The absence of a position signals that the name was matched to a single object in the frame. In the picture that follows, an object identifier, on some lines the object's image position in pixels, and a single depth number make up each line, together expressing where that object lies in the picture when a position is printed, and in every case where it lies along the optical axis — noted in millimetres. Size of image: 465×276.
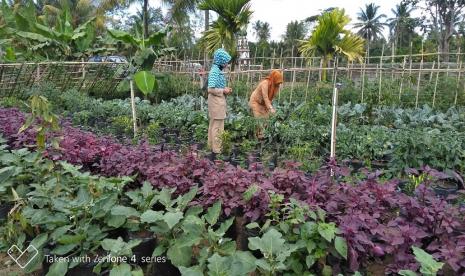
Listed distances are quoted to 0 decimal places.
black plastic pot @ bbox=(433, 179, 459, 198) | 4363
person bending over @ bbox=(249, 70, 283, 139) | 7160
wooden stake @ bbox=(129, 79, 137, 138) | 7066
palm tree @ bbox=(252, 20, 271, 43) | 55656
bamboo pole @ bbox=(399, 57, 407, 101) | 9625
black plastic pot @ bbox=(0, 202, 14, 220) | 3957
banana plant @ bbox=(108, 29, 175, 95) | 9297
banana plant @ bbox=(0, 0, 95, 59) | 14164
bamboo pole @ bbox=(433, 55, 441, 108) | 9281
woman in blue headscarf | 6379
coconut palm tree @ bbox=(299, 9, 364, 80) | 14297
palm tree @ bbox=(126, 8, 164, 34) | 28828
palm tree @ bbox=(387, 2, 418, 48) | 40869
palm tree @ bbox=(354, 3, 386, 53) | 50906
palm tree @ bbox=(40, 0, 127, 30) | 26719
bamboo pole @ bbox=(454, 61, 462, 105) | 9172
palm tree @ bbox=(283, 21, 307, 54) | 47494
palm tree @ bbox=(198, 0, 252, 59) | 12102
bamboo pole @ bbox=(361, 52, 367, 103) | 9914
